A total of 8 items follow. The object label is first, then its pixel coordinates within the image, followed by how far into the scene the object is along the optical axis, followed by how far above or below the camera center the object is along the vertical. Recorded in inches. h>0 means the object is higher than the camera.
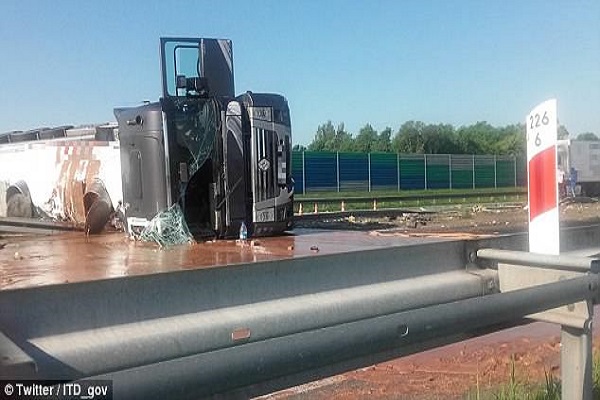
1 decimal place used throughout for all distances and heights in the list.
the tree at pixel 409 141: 2898.6 +128.0
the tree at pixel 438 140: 2977.4 +131.3
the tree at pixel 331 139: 2889.8 +153.2
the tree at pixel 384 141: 2903.5 +132.3
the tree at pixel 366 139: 2897.6 +147.4
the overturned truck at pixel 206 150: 226.5 +9.4
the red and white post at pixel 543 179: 141.8 -2.6
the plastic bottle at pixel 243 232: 230.7 -17.7
